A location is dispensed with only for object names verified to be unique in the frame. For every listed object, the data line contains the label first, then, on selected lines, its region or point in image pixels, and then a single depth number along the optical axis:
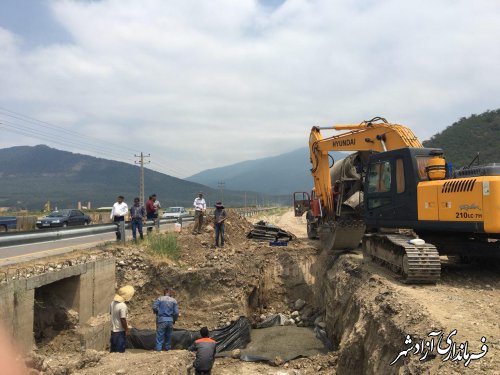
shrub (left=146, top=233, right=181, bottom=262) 14.73
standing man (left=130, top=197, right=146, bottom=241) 14.40
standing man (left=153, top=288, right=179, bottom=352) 9.96
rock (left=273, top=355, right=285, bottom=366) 9.66
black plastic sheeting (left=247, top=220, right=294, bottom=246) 18.88
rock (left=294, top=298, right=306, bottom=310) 14.54
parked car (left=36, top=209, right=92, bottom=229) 22.48
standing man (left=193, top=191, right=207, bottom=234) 17.53
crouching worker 7.39
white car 33.90
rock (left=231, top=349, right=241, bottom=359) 10.46
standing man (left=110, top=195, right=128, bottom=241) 14.20
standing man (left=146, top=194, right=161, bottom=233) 18.25
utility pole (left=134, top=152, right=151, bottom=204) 43.22
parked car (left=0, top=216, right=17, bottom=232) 21.38
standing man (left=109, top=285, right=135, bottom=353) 9.20
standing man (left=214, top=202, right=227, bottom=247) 15.97
